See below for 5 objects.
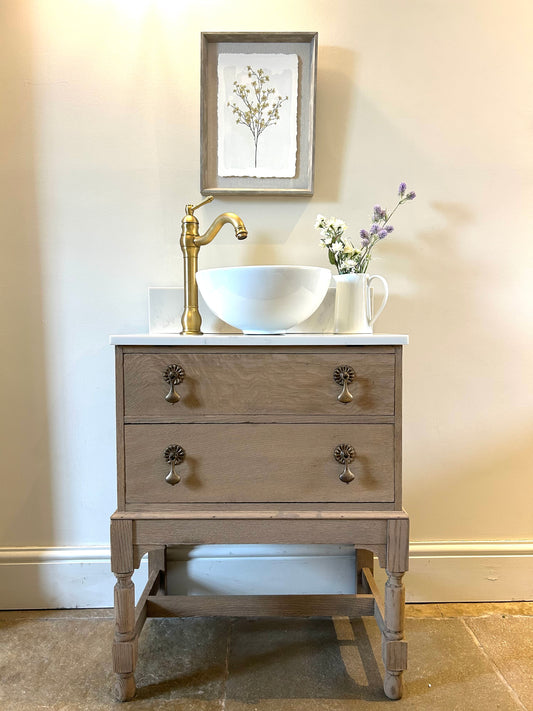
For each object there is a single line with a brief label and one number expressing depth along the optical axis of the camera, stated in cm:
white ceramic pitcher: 121
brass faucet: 120
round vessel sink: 103
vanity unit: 101
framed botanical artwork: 134
